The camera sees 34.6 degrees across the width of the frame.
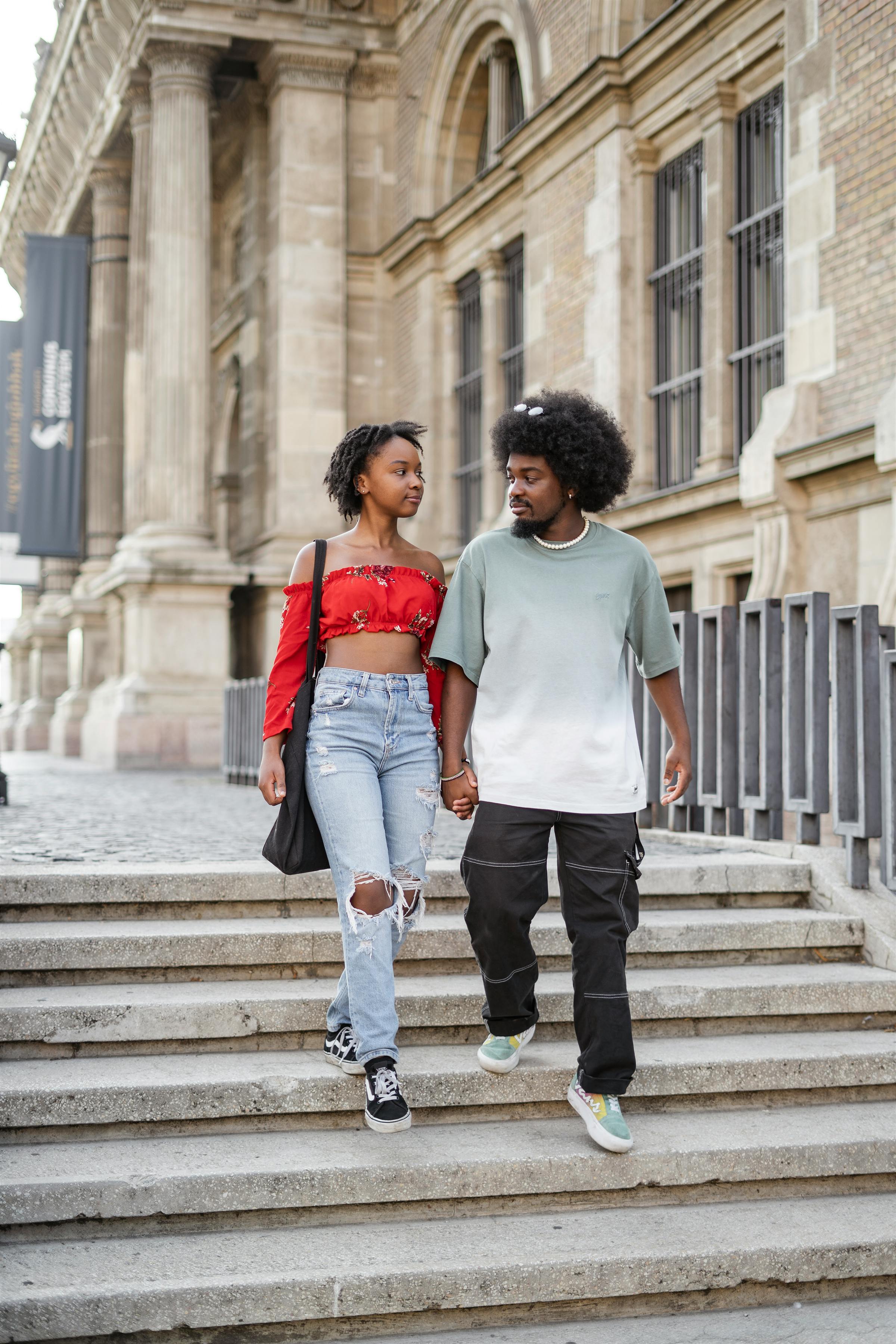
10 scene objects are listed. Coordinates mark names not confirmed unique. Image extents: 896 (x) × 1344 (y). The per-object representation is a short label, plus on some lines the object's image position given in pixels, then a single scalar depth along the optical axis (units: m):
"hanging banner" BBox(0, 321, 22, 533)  24.12
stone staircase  3.30
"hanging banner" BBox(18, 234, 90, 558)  21.98
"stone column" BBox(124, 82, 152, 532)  19.92
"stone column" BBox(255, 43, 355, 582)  18.66
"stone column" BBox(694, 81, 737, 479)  12.66
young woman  3.71
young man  3.71
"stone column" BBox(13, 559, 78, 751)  27.48
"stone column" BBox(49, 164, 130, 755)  23.84
